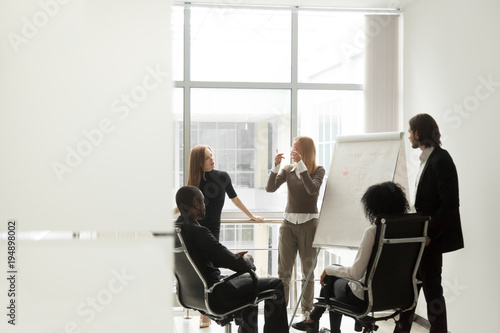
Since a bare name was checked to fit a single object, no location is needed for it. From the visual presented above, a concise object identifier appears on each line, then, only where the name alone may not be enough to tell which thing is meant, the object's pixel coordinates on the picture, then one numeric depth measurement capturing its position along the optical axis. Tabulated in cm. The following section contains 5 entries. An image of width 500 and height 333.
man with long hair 315
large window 491
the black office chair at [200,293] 295
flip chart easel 383
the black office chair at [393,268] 287
